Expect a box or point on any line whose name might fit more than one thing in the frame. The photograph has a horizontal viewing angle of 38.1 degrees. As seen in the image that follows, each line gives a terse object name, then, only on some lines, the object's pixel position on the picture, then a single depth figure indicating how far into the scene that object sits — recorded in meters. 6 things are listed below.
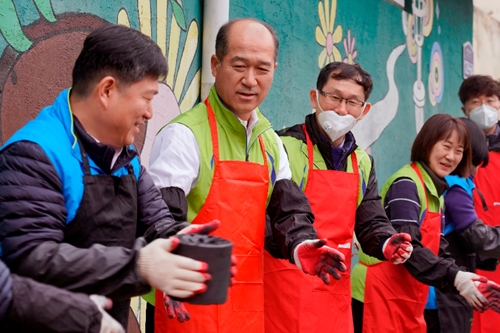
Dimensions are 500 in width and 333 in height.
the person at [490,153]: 5.43
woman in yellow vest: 4.00
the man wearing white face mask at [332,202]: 3.57
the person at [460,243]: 4.40
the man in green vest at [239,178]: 2.93
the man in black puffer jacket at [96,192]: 1.94
